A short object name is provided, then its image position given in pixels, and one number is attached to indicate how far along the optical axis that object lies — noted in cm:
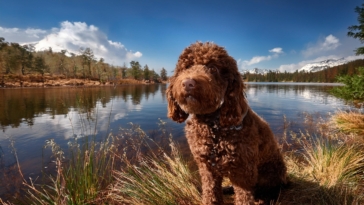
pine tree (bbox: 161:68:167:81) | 11862
